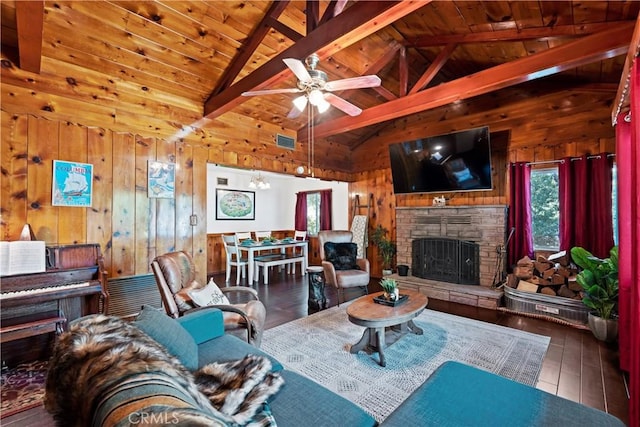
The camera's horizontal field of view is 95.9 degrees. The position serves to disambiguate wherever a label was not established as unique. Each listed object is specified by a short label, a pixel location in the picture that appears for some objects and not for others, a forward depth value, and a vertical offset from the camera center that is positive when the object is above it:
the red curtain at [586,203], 3.64 +0.15
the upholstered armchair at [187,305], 2.36 -0.75
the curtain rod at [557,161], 3.74 +0.77
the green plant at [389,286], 2.94 -0.72
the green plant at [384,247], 5.84 -0.63
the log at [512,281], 4.02 -0.92
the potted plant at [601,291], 2.89 -0.77
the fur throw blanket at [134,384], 0.74 -0.51
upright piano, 2.36 -0.71
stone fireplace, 4.41 -0.55
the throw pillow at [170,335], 1.46 -0.63
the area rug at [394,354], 2.22 -1.30
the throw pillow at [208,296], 2.43 -0.69
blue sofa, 1.26 -0.89
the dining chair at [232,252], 5.92 -0.77
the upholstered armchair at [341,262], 4.22 -0.74
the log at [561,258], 3.83 -0.58
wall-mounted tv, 4.34 +0.87
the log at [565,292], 3.54 -0.95
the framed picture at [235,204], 7.36 +0.32
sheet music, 2.43 -0.35
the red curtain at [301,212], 8.41 +0.12
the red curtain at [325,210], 7.64 +0.16
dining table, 5.67 -0.64
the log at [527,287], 3.79 -0.95
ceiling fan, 2.45 +1.15
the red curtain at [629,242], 1.66 -0.19
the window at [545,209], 4.23 +0.09
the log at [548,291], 3.65 -0.96
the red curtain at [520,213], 4.29 +0.03
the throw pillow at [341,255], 4.77 -0.66
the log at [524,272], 3.97 -0.79
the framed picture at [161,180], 3.70 +0.48
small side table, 4.07 -1.01
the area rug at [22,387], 2.00 -1.31
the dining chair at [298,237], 6.95 -0.58
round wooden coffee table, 2.48 -0.89
